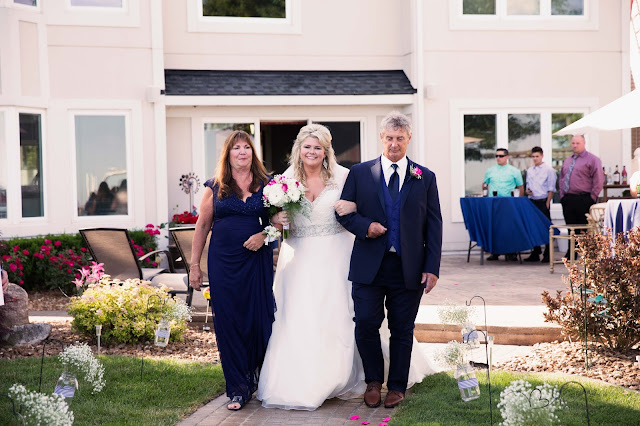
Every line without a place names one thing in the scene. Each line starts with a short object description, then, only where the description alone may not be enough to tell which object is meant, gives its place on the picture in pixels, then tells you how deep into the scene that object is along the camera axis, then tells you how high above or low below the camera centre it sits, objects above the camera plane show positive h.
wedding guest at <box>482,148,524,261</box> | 13.74 +0.09
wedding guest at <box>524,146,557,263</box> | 13.77 +0.01
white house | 13.63 +1.83
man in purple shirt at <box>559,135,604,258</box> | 12.62 +0.00
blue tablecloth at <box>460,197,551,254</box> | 12.80 -0.63
